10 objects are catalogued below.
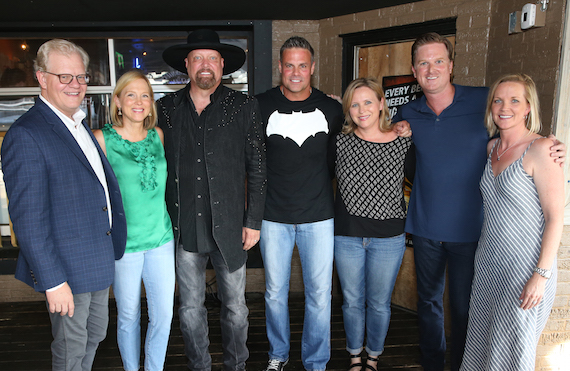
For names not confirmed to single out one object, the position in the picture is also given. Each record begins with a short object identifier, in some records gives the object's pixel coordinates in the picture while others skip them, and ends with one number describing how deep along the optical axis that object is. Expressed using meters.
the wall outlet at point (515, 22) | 2.60
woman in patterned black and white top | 2.41
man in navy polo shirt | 2.28
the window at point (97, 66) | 4.07
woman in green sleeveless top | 2.15
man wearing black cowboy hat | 2.34
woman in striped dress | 1.84
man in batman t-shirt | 2.49
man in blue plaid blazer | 1.68
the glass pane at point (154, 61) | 4.10
